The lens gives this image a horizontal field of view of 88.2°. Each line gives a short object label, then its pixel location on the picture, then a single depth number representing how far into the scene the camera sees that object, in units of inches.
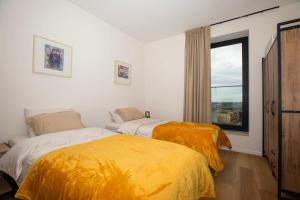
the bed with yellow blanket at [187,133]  78.0
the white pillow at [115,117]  119.0
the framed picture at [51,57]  83.1
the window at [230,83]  130.8
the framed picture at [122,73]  133.4
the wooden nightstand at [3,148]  62.1
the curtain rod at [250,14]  107.5
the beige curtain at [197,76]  128.6
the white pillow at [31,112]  77.0
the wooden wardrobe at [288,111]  62.7
